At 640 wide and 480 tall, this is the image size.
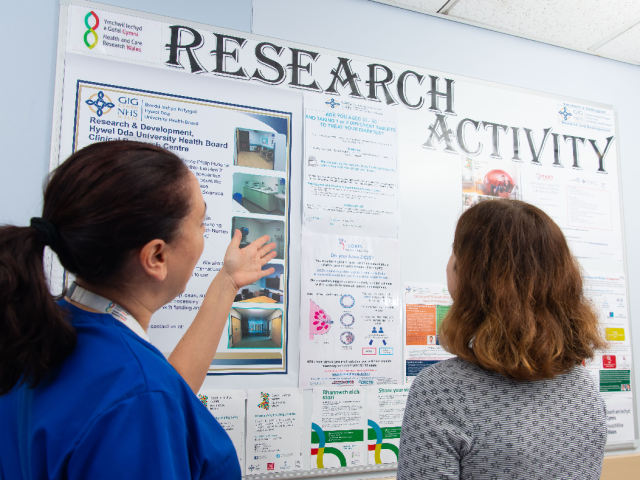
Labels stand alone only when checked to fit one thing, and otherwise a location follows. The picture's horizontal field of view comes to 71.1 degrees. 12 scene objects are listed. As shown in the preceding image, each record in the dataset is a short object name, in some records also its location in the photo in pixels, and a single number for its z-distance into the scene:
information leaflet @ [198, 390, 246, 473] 1.34
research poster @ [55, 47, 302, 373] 1.32
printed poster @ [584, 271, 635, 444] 1.85
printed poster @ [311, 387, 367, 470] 1.45
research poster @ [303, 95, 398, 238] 1.54
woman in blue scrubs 0.56
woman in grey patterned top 0.75
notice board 1.36
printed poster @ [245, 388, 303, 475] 1.38
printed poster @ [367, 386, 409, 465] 1.51
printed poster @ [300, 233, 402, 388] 1.48
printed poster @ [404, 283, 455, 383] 1.60
